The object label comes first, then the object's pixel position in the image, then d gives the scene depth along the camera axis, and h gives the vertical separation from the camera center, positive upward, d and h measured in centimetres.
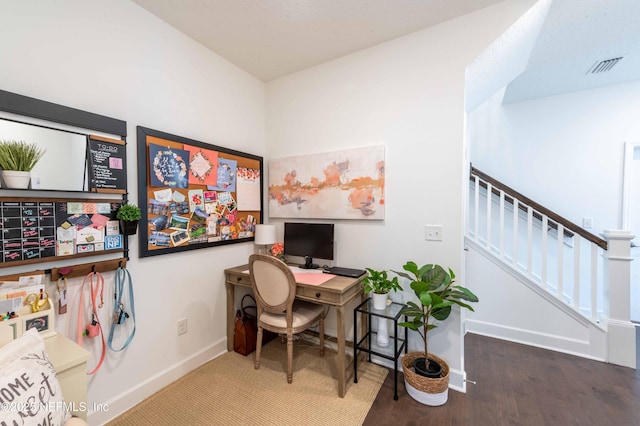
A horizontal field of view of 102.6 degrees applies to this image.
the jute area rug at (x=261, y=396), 160 -131
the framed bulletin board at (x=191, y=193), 178 +12
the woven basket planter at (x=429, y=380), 168 -115
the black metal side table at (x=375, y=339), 181 -104
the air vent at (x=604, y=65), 238 +137
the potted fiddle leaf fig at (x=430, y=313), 168 -72
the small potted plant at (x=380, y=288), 189 -59
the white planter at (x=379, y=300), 189 -68
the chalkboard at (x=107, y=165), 150 +27
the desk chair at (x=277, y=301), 188 -71
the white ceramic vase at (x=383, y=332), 192 -93
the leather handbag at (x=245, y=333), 227 -112
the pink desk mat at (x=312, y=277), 195 -56
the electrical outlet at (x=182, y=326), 199 -92
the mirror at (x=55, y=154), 126 +30
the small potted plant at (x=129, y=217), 158 -5
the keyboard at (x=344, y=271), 208 -53
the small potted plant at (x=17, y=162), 119 +23
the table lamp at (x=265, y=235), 248 -26
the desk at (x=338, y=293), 178 -64
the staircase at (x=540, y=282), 213 -73
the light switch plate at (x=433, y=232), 193 -18
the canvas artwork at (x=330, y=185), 216 +22
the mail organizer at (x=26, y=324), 106 -51
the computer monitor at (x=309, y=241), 226 -29
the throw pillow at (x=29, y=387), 78 -58
